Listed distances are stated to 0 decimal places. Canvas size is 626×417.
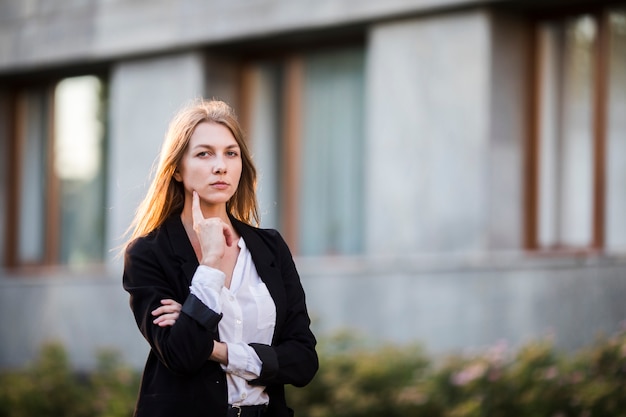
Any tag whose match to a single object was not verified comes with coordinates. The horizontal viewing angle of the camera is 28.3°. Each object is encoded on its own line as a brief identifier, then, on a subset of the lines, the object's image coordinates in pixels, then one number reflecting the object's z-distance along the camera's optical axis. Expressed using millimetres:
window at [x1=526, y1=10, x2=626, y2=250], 10711
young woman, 3895
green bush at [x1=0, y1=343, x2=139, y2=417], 10375
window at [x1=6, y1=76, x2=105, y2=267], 15227
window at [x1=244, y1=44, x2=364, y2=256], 12641
